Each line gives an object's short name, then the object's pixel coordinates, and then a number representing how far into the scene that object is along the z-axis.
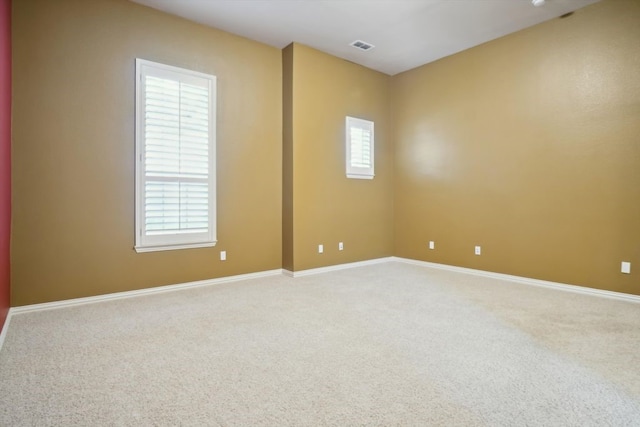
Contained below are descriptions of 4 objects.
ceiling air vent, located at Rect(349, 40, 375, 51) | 4.50
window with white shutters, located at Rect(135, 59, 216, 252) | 3.55
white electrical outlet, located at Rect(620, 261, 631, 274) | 3.44
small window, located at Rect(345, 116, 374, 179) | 5.16
